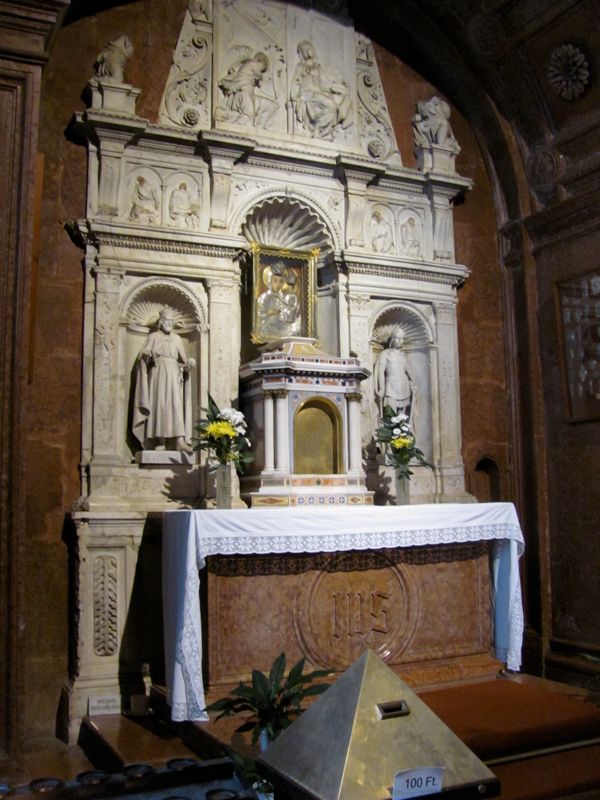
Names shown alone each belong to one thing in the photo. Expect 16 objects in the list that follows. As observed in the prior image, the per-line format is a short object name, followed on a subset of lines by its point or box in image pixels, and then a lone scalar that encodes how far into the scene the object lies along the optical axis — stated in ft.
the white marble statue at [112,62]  23.16
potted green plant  12.17
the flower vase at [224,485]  20.94
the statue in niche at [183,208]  23.86
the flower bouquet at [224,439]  21.03
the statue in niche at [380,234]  26.61
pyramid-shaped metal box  6.32
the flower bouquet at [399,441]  23.54
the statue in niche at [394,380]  26.01
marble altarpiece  22.08
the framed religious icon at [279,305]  24.79
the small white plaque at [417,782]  6.26
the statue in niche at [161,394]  22.77
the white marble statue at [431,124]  27.61
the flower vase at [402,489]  23.57
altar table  17.83
